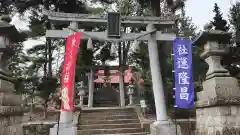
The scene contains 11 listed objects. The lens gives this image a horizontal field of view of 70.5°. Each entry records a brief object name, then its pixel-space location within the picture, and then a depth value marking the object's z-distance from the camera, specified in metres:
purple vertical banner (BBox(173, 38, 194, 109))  4.58
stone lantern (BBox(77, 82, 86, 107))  9.69
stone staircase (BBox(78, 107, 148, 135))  6.62
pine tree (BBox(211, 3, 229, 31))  9.56
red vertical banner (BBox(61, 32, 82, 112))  4.23
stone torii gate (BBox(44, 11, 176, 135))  5.93
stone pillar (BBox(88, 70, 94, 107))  9.50
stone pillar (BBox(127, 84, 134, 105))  9.87
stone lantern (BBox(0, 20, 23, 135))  3.83
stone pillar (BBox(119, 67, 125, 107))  9.39
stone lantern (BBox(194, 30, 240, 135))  3.98
